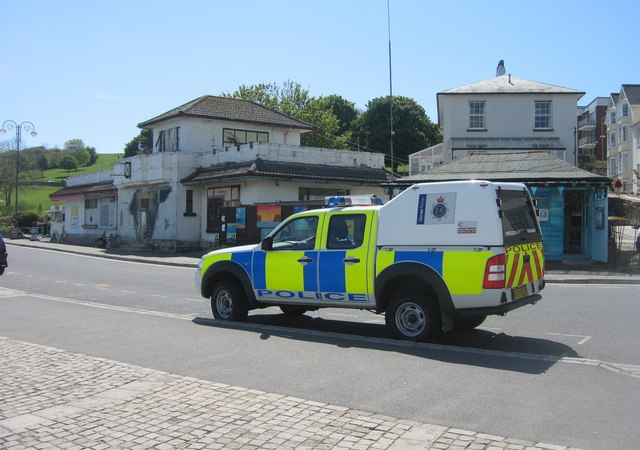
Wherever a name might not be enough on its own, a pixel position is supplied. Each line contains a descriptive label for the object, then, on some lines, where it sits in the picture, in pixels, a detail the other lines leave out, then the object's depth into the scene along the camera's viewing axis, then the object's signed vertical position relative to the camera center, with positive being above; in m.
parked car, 18.12 -0.97
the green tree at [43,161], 104.00 +11.54
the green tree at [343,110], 81.44 +15.81
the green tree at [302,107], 59.38 +11.82
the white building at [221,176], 28.56 +2.58
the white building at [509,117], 36.50 +6.79
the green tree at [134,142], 93.38 +13.23
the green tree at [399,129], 69.44 +11.40
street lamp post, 44.95 +6.94
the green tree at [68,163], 116.56 +12.11
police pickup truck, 7.61 -0.44
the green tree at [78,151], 129.00 +16.23
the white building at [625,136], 54.06 +8.70
